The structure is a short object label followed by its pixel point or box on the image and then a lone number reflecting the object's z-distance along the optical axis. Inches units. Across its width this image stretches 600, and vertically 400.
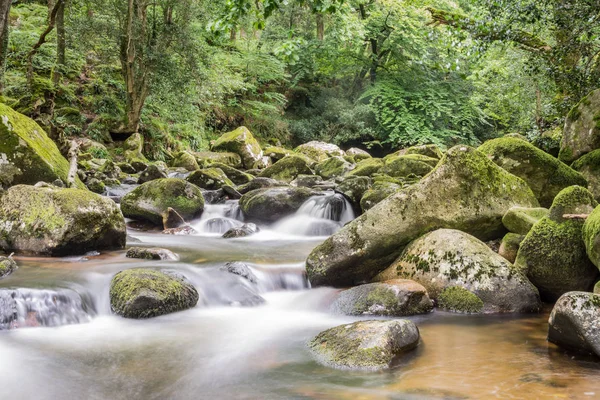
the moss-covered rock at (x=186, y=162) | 700.4
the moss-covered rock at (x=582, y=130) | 343.6
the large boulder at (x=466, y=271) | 214.2
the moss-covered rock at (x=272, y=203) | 437.4
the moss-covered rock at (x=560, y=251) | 212.8
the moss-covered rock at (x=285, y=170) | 624.8
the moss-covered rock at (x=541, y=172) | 308.5
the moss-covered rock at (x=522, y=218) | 244.1
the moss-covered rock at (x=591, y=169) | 330.3
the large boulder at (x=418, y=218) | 248.5
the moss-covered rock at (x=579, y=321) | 151.3
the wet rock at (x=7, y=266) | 226.4
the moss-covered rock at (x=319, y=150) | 888.3
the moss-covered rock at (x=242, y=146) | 794.2
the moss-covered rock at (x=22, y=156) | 340.5
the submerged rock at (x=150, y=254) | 280.4
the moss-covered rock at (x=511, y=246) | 245.6
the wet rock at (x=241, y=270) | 264.5
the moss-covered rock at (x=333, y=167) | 679.1
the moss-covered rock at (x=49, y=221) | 269.9
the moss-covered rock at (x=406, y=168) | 527.8
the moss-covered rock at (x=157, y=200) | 405.4
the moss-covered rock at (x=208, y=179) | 537.6
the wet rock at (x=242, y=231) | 395.0
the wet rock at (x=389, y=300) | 208.2
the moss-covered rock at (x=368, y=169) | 564.4
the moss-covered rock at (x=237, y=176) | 621.6
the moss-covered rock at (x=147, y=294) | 206.2
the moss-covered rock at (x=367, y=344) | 154.6
